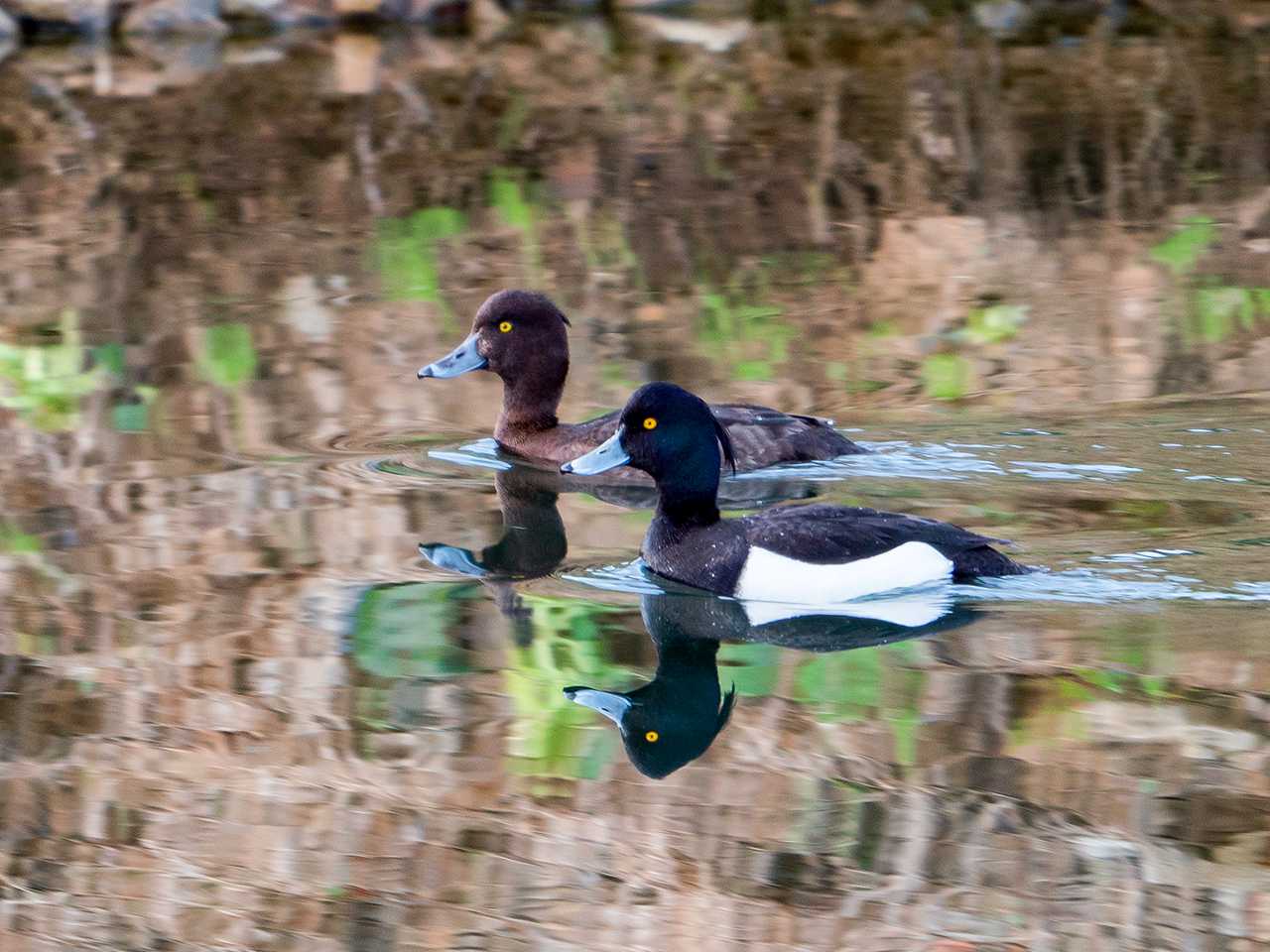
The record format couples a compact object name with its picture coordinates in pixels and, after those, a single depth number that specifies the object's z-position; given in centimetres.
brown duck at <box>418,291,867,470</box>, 1925
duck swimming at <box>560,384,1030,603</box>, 1455
